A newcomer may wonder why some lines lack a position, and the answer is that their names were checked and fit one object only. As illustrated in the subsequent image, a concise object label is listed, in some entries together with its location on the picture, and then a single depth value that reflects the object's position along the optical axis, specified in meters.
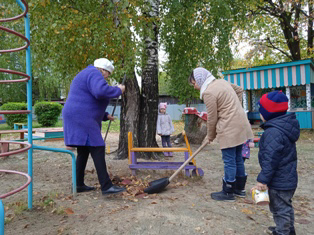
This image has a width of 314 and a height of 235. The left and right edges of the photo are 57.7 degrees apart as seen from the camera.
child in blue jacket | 2.24
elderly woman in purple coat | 3.19
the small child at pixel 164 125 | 7.29
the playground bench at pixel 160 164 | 4.28
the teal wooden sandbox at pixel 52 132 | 8.63
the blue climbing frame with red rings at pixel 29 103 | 2.54
